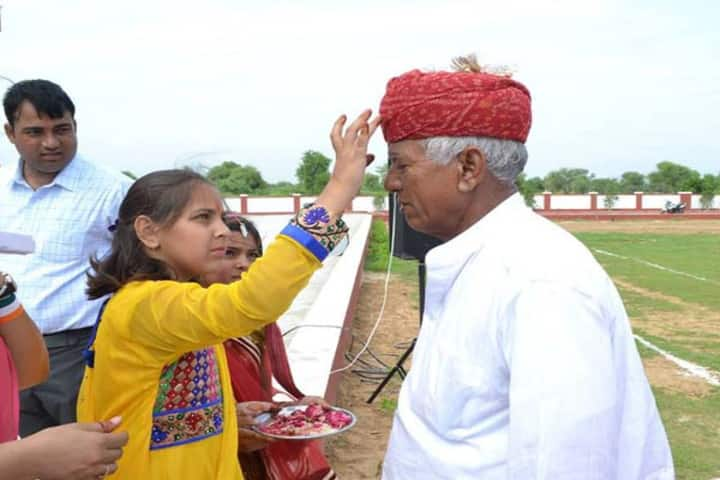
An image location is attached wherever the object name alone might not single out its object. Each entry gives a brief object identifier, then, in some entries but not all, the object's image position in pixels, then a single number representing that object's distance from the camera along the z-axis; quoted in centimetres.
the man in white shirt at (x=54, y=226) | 317
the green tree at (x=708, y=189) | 4678
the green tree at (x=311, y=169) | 5264
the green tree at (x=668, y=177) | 6278
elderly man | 132
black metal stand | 615
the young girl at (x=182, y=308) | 179
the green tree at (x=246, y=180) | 5109
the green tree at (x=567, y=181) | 6919
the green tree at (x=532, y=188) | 4620
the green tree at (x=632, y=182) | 6706
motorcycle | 4188
